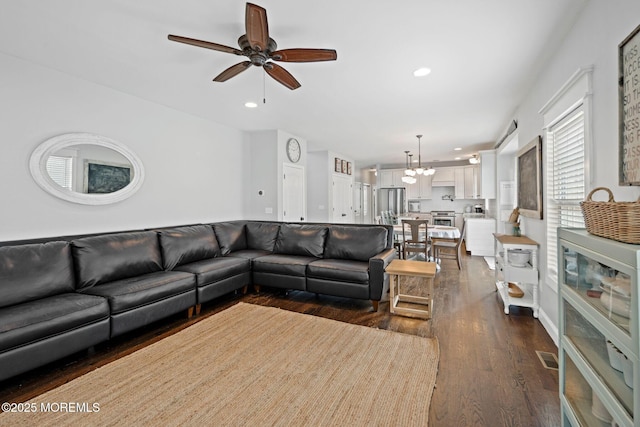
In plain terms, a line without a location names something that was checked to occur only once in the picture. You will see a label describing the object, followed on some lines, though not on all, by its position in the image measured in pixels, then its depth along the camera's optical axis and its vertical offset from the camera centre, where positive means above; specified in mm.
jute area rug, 1612 -1143
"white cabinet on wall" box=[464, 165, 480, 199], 8053 +936
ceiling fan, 1775 +1213
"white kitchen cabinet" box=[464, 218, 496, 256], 6438 -502
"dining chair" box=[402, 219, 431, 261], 5161 -437
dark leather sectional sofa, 2049 -624
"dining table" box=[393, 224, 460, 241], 5441 -359
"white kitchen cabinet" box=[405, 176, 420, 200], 8961 +769
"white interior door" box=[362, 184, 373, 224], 9617 +331
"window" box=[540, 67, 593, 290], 1972 +503
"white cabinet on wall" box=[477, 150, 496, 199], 6531 +953
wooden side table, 2982 -889
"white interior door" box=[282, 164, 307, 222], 5488 +423
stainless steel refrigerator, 9141 +469
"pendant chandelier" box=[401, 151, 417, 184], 7285 +930
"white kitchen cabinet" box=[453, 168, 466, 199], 8359 +949
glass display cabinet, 924 -462
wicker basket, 951 -23
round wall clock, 5617 +1320
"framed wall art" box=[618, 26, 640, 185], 1360 +529
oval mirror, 2842 +521
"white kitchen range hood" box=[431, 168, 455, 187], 8492 +1108
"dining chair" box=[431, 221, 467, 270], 5090 -616
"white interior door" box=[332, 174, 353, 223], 7379 +424
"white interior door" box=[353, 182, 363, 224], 8844 +380
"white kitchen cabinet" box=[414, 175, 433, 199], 8789 +904
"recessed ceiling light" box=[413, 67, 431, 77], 2830 +1456
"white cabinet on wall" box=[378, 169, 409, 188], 9233 +1204
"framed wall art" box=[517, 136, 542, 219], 2955 +410
